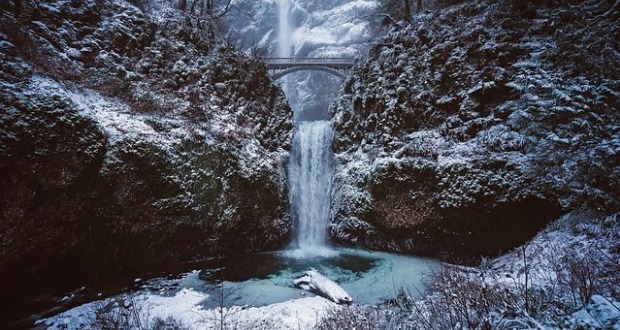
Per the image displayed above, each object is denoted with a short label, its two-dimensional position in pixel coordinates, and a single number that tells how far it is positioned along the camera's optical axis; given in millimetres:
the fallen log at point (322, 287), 7449
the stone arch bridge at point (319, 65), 26094
